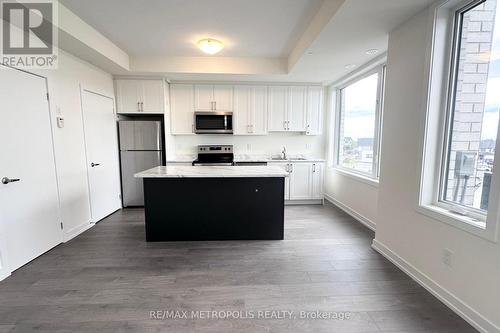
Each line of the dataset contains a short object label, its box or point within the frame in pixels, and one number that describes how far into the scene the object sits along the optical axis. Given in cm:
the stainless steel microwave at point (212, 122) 462
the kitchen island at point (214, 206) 294
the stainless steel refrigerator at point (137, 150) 426
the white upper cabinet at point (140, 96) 425
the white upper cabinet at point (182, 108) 462
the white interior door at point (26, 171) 226
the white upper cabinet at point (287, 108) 477
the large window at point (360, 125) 347
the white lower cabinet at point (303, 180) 465
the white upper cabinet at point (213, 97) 465
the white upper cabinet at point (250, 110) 471
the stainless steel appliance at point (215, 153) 479
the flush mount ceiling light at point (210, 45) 318
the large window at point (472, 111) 170
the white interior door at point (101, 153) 353
